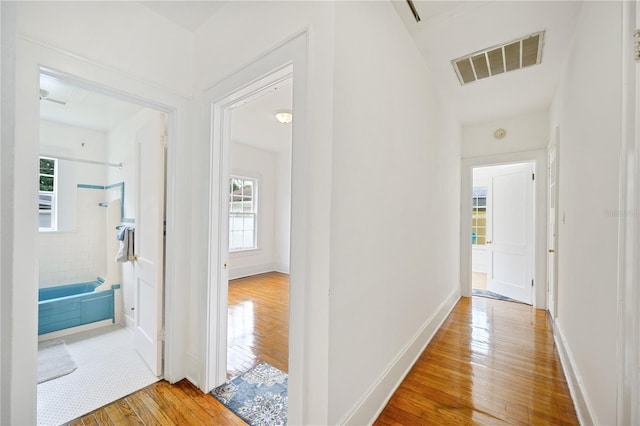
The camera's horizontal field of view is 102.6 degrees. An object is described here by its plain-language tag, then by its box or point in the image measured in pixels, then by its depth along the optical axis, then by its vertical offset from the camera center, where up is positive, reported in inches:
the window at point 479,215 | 229.8 -0.8
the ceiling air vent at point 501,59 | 88.7 +59.3
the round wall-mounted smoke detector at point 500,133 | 151.8 +48.6
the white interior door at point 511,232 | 152.0 -10.8
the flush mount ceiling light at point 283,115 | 141.8 +53.7
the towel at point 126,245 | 101.1 -14.0
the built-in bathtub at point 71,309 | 107.6 -44.8
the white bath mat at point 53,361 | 82.0 -53.3
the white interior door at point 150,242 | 79.6 -10.4
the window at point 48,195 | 142.3 +7.8
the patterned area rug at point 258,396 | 65.0 -52.1
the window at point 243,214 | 218.4 -2.0
